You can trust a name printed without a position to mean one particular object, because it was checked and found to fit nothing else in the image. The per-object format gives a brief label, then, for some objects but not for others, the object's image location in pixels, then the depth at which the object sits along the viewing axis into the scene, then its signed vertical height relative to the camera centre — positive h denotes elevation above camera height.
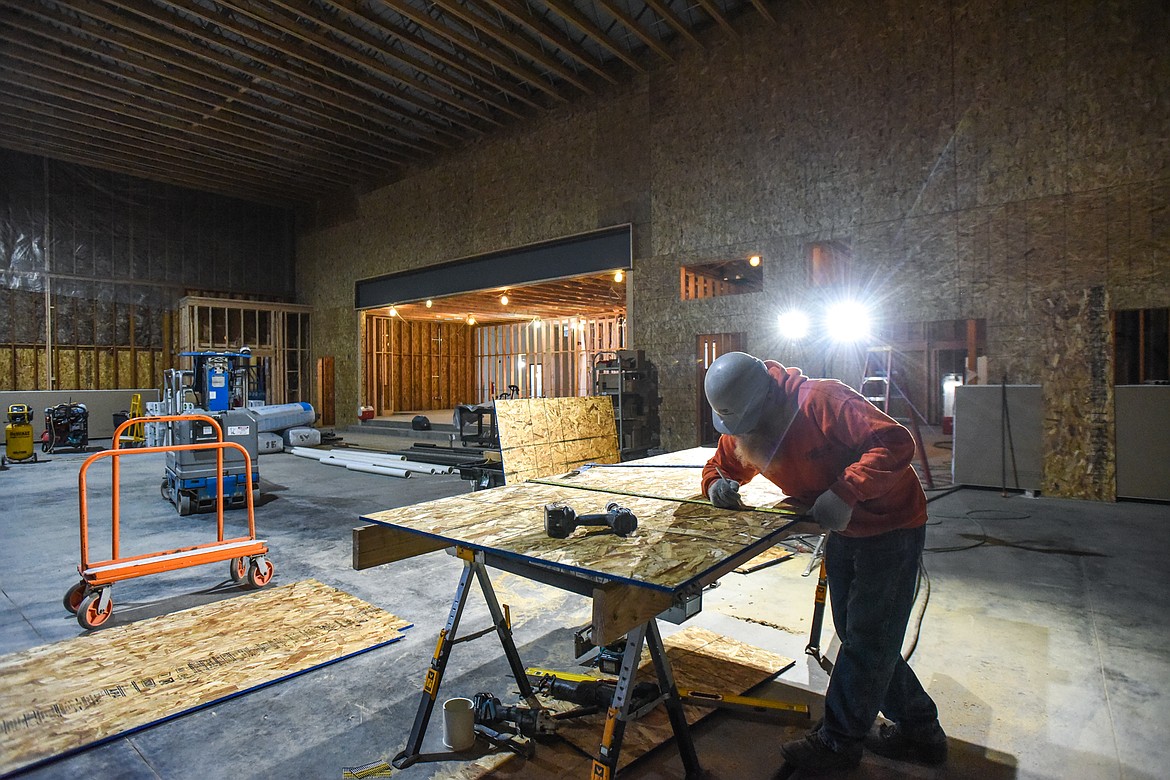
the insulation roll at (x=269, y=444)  15.37 -1.57
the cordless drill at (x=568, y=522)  2.53 -0.60
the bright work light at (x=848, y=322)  9.72 +0.90
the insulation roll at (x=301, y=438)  15.38 -1.41
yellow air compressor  12.73 -1.10
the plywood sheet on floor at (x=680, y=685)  2.71 -1.69
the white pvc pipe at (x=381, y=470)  10.71 -1.64
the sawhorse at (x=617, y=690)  2.09 -1.22
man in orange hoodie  2.50 -0.58
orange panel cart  4.34 -1.38
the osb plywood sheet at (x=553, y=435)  6.48 -0.63
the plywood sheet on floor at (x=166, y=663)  3.02 -1.69
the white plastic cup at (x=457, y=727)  2.78 -1.59
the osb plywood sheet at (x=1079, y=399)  8.12 -0.32
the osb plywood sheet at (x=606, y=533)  2.10 -0.65
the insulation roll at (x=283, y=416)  15.53 -0.90
